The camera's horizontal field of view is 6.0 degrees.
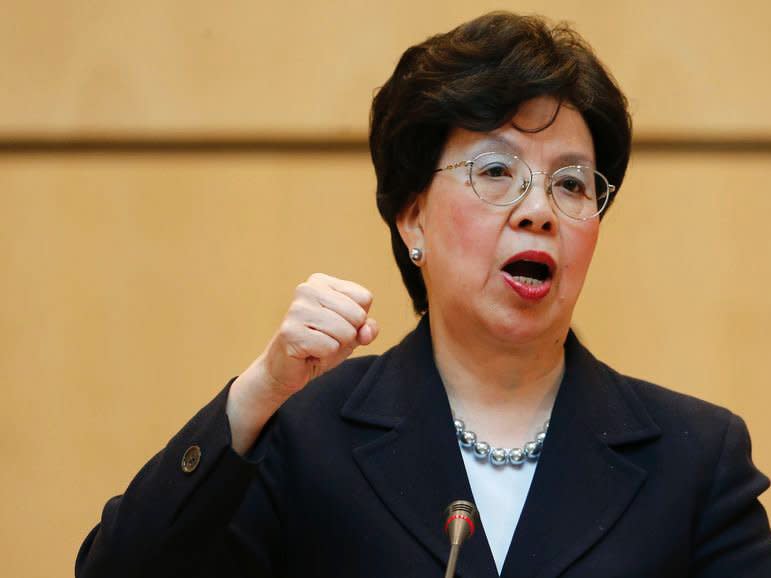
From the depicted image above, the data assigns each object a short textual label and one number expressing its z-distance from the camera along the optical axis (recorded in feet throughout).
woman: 17.76
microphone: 17.40
